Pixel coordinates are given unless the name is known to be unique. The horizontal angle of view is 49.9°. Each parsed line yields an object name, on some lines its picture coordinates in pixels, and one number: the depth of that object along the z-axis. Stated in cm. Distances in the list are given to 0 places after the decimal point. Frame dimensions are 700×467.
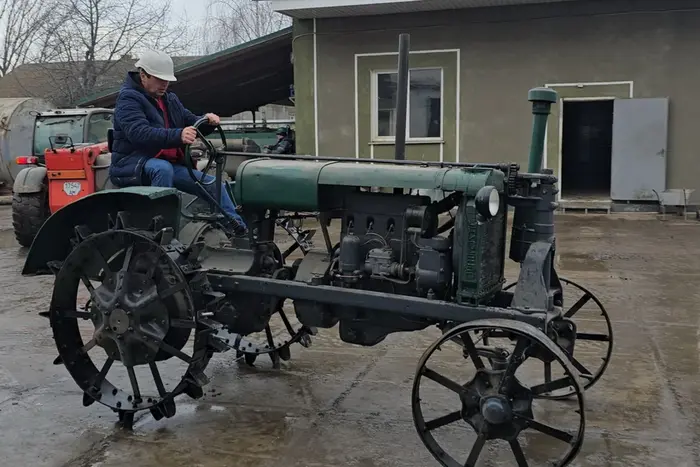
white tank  1673
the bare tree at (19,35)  2667
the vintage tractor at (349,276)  333
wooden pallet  1180
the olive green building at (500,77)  1127
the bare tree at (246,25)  3831
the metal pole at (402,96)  416
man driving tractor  407
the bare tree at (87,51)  2383
